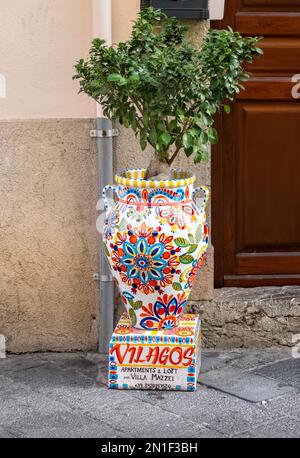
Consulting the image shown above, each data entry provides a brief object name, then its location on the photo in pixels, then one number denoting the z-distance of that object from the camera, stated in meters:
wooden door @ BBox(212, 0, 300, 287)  5.64
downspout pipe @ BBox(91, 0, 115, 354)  5.34
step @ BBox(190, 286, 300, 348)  5.62
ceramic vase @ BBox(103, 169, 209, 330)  4.90
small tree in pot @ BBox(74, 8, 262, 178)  4.75
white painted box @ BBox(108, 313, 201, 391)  5.03
